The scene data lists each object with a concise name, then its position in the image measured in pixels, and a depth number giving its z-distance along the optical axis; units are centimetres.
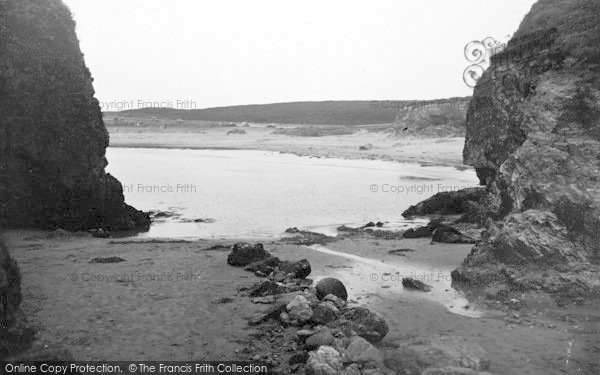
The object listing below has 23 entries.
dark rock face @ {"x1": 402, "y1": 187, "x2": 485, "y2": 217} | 2398
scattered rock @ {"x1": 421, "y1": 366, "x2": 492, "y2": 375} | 734
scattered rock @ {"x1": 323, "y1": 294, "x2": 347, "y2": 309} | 1080
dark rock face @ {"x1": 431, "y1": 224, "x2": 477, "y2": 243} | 1711
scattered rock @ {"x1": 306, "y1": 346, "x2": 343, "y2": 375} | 764
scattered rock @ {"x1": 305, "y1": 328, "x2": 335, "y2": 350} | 866
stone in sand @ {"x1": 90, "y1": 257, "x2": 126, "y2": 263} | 1446
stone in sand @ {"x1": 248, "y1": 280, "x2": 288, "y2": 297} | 1160
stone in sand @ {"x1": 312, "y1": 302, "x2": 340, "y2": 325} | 983
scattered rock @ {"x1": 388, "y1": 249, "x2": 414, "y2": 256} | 1623
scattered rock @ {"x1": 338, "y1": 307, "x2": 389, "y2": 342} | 908
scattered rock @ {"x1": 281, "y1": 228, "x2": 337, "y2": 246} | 1838
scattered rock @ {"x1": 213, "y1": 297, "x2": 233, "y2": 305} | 1102
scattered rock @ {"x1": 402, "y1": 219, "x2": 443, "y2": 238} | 1877
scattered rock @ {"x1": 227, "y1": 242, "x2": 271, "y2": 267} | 1438
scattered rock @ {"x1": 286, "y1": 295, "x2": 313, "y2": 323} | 986
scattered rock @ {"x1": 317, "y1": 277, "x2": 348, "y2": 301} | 1137
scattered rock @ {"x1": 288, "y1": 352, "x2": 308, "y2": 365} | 818
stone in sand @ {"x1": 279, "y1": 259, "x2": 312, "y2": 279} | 1311
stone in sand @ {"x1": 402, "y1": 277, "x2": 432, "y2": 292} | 1241
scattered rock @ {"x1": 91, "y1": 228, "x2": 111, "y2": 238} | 1992
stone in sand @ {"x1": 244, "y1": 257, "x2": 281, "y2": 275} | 1369
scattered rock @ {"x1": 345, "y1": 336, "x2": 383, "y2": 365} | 817
